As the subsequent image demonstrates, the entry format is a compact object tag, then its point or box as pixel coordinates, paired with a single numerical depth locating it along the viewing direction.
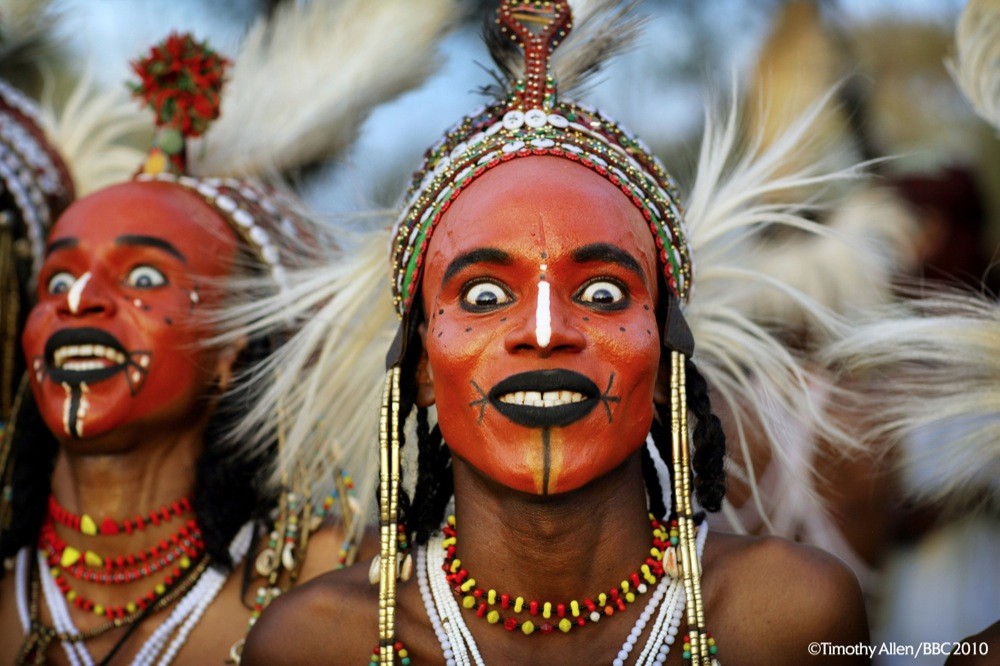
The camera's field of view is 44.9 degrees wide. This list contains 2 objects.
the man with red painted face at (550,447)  2.65
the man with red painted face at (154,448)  3.49
